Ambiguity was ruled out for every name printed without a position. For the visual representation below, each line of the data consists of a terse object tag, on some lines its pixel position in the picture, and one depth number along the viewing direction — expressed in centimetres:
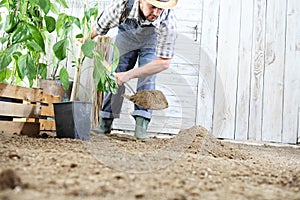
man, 410
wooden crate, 393
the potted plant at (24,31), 384
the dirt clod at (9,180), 206
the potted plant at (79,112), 391
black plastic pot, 392
